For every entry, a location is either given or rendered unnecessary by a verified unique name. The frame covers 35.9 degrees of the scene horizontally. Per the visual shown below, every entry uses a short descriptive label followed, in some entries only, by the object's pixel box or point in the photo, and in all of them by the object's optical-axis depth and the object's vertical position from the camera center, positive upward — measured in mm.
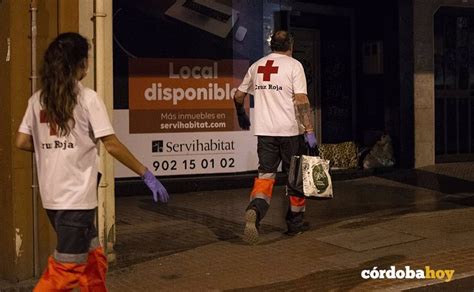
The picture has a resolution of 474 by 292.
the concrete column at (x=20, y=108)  6035 +378
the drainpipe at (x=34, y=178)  6023 -202
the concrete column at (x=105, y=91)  6301 +542
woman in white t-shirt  4259 +25
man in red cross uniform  7250 +345
